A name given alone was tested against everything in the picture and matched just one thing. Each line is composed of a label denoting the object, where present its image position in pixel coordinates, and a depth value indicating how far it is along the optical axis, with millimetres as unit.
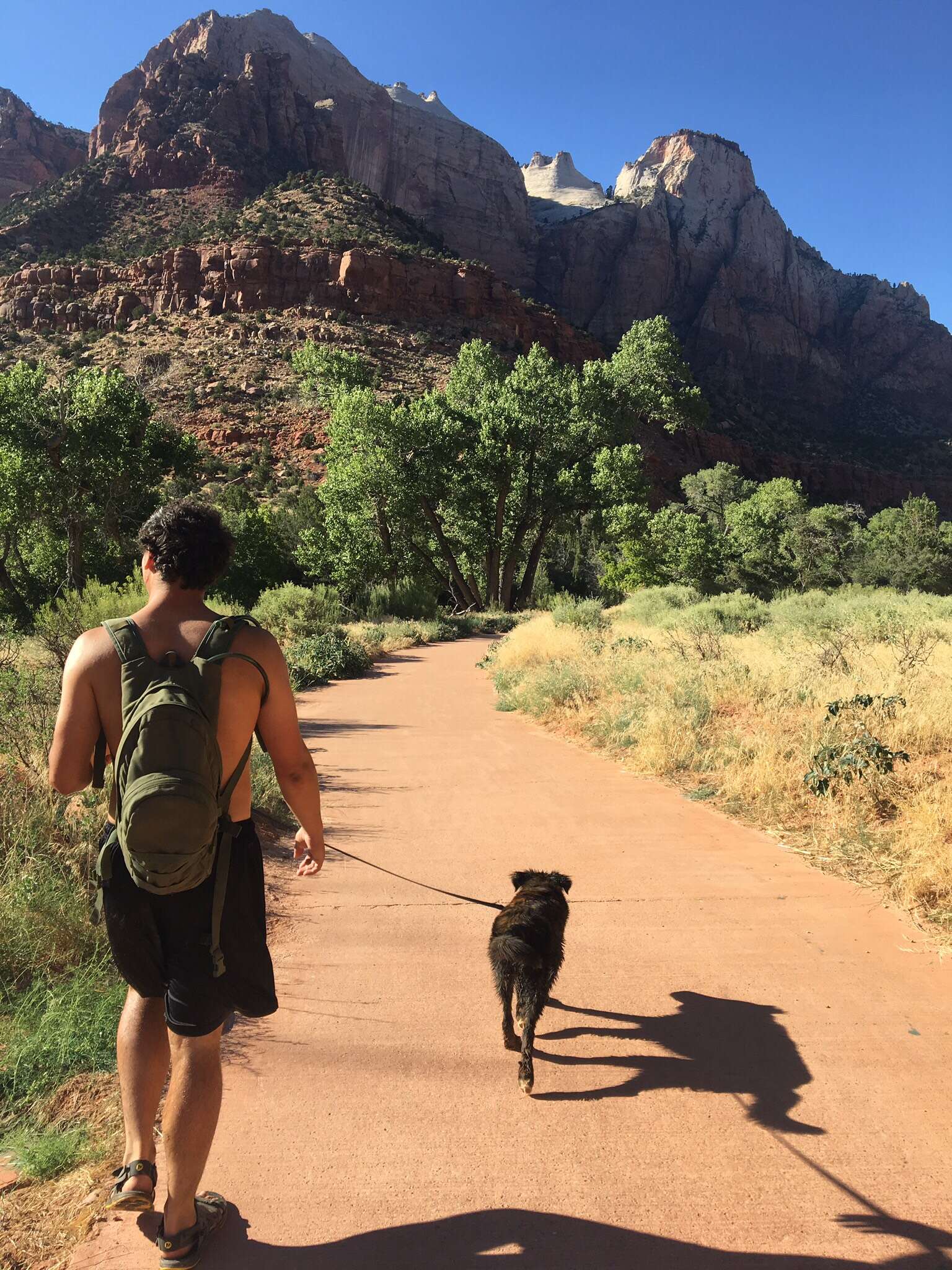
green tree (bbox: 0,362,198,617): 19828
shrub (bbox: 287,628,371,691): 12812
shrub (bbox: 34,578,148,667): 8211
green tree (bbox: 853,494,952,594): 36219
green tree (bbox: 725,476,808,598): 36250
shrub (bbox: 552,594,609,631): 16000
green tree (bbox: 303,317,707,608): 26562
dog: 2654
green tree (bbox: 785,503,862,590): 35594
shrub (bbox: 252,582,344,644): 17734
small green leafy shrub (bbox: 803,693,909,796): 5242
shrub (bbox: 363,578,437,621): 24262
